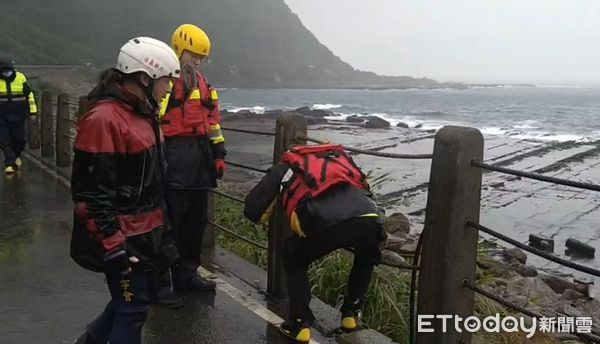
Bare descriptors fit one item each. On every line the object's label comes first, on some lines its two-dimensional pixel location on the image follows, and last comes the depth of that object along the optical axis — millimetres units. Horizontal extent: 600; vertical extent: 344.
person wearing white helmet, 2713
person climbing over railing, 3273
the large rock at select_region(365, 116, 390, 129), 46250
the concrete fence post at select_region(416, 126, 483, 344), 3105
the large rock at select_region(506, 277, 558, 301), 8373
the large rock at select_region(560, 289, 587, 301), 9547
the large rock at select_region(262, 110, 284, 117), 51625
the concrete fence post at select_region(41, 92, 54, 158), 10523
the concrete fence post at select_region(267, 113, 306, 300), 4293
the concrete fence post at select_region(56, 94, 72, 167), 9547
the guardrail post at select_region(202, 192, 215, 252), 5516
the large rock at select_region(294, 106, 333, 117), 58484
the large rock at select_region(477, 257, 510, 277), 7192
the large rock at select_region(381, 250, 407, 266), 6888
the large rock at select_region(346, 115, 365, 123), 51406
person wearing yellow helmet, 4031
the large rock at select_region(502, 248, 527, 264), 12631
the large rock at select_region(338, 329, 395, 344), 3867
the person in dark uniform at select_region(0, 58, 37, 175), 8703
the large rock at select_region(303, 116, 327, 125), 49369
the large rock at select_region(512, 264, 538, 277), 11219
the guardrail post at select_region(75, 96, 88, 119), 8008
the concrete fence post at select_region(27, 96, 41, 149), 11771
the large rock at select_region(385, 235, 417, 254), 8823
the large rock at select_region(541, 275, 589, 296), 10240
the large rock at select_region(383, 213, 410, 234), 12156
